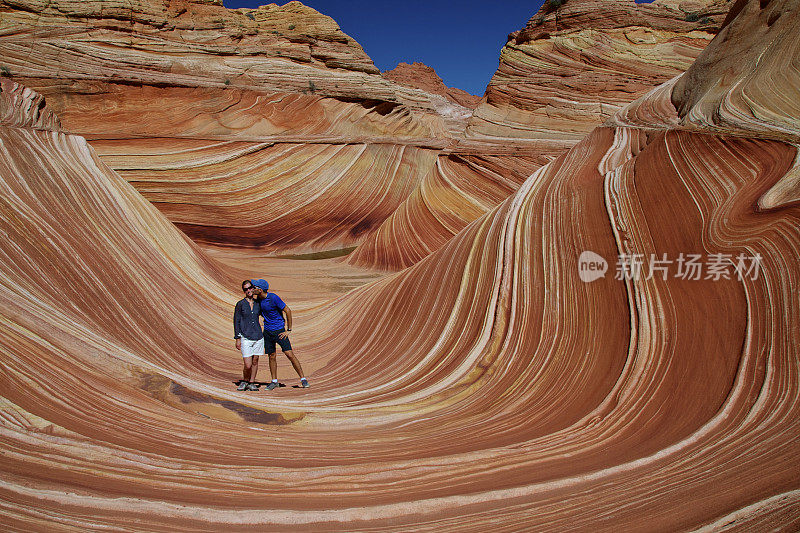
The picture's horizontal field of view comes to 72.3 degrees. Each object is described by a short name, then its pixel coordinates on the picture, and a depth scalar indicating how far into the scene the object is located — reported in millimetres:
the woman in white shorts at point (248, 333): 5020
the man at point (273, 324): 5195
